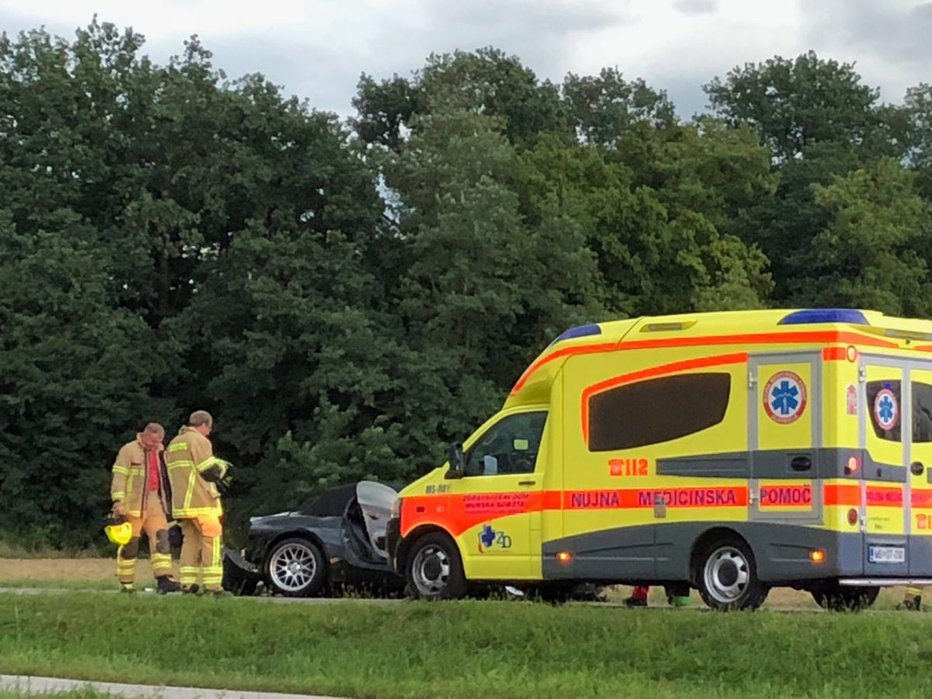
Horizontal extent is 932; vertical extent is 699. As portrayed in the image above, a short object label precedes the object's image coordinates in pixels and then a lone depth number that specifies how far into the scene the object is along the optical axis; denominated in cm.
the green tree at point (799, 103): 6612
